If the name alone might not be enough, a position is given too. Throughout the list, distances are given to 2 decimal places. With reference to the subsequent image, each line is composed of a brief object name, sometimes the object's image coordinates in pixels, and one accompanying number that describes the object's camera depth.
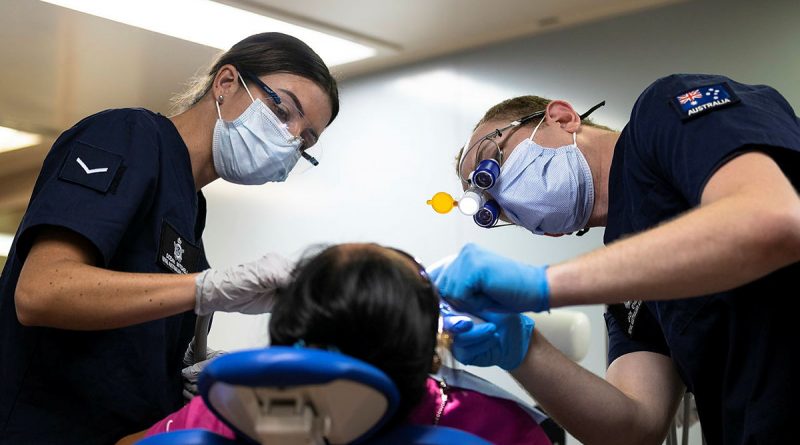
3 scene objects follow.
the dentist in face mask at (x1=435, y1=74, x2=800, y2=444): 1.12
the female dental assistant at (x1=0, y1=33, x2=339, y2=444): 1.52
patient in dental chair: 1.04
